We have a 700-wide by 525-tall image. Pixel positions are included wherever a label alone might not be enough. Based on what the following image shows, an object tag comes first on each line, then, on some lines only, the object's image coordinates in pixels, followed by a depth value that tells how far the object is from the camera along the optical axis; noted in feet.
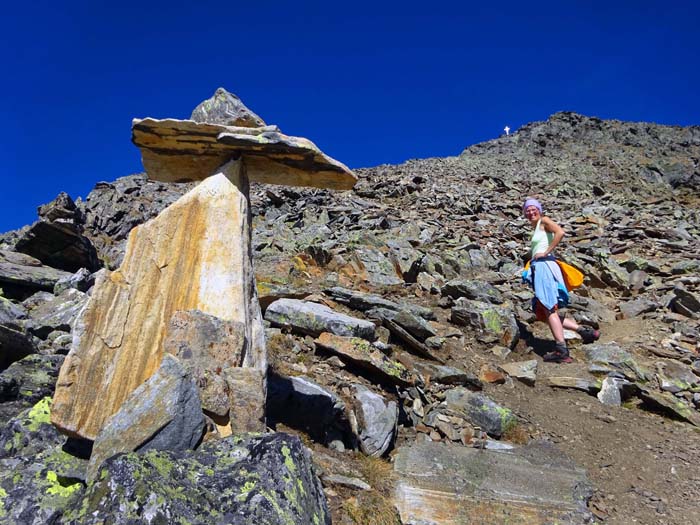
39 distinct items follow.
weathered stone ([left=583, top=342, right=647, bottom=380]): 25.46
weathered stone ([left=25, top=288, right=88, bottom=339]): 23.43
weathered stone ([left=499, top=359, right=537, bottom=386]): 24.94
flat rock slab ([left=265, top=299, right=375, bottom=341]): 24.03
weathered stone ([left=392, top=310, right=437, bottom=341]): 27.61
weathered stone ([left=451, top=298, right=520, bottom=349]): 29.73
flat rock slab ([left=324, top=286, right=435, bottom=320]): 29.55
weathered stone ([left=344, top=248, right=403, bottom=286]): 38.63
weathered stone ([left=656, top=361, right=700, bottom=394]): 24.18
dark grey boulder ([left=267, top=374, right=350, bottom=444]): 17.80
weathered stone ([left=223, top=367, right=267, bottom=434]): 13.10
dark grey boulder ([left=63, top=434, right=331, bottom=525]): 8.52
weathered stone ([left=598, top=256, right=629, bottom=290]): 40.57
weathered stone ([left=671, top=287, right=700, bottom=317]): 33.42
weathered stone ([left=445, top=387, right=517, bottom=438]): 20.17
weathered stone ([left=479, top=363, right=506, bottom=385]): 24.79
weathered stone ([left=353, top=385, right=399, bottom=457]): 17.48
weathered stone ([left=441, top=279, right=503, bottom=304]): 34.55
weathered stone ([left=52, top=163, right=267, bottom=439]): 13.46
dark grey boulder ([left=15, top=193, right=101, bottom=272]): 36.94
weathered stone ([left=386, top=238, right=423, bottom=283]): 39.78
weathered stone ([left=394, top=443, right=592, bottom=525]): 14.42
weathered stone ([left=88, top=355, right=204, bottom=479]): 11.37
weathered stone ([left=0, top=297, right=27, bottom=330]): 19.62
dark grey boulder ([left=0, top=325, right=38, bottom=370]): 17.92
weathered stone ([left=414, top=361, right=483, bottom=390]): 23.40
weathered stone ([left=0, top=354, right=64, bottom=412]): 16.14
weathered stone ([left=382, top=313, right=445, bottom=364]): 25.99
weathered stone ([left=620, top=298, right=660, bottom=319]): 34.96
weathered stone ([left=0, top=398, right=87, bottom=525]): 10.36
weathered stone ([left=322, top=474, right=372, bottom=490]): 14.30
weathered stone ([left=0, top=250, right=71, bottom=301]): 28.99
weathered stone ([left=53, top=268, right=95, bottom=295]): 29.66
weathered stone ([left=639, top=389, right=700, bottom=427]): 21.75
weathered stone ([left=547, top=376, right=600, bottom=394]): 23.96
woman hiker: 28.27
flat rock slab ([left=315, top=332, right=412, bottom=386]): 21.39
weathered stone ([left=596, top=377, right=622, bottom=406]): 23.26
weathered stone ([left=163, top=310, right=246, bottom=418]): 13.58
